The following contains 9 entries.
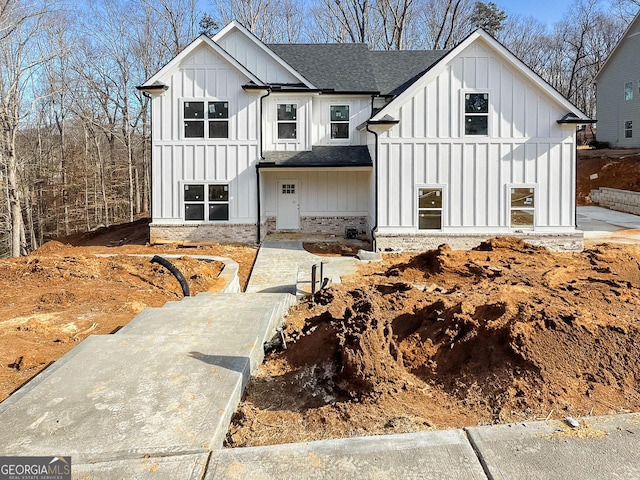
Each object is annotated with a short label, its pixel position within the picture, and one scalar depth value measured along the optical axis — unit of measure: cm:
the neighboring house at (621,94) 2994
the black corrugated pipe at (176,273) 859
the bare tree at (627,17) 3676
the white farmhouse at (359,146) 1538
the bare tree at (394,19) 3422
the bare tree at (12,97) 1730
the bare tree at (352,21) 3484
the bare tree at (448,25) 3562
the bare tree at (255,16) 3381
